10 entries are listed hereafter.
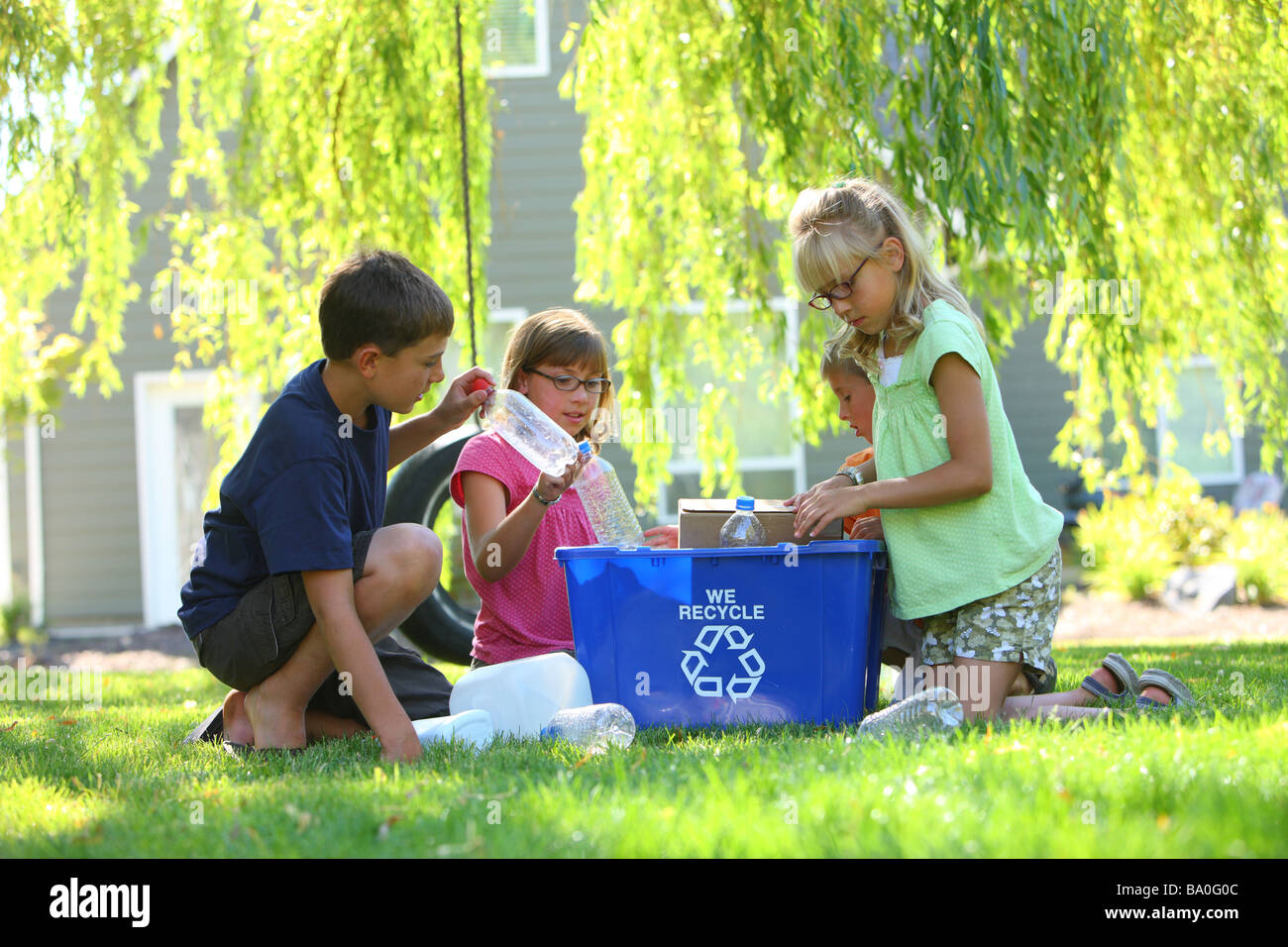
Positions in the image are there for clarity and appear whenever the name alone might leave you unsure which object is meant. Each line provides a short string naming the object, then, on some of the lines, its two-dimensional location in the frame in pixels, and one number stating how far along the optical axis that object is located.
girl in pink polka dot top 7.37
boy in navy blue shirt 6.08
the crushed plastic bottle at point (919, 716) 5.84
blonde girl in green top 6.41
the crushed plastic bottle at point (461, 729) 6.27
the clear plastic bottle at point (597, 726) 6.19
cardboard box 6.79
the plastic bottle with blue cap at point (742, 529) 6.72
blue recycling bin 6.38
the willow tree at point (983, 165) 9.34
